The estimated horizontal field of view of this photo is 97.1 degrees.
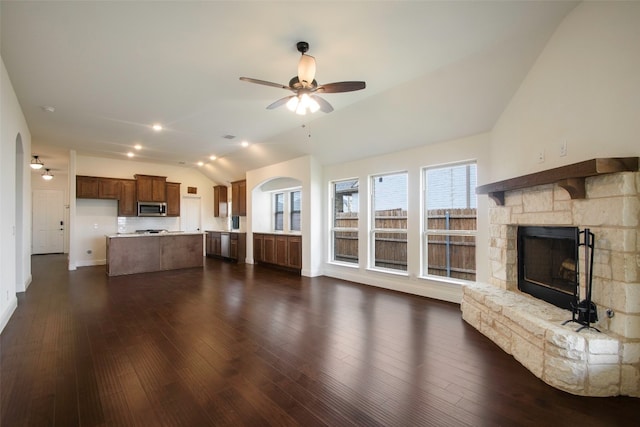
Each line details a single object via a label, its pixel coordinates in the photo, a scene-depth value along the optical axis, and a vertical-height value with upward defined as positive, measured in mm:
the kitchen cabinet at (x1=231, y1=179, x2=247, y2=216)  8930 +665
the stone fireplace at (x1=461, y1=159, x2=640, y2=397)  2086 -858
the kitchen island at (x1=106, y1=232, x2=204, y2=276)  6531 -832
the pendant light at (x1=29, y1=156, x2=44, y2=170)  8086 +1662
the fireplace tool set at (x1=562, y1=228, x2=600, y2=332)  2289 -712
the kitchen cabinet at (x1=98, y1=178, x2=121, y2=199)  8070 +888
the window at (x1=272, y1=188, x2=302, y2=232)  8062 +260
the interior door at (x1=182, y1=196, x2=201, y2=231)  9969 +171
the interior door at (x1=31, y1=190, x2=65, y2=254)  10023 -113
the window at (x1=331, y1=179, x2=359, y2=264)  6258 -75
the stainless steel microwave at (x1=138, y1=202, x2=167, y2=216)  8611 +301
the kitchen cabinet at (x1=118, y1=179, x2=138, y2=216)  8362 +591
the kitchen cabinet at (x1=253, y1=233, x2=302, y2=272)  6848 -834
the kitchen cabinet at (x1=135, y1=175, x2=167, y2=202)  8602 +948
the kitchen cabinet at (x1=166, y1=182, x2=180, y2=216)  9235 +655
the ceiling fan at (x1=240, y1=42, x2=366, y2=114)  2684 +1309
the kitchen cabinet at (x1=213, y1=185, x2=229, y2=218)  10227 +624
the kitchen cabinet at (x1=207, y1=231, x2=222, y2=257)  9555 -874
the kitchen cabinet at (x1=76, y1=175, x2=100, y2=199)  7762 +875
